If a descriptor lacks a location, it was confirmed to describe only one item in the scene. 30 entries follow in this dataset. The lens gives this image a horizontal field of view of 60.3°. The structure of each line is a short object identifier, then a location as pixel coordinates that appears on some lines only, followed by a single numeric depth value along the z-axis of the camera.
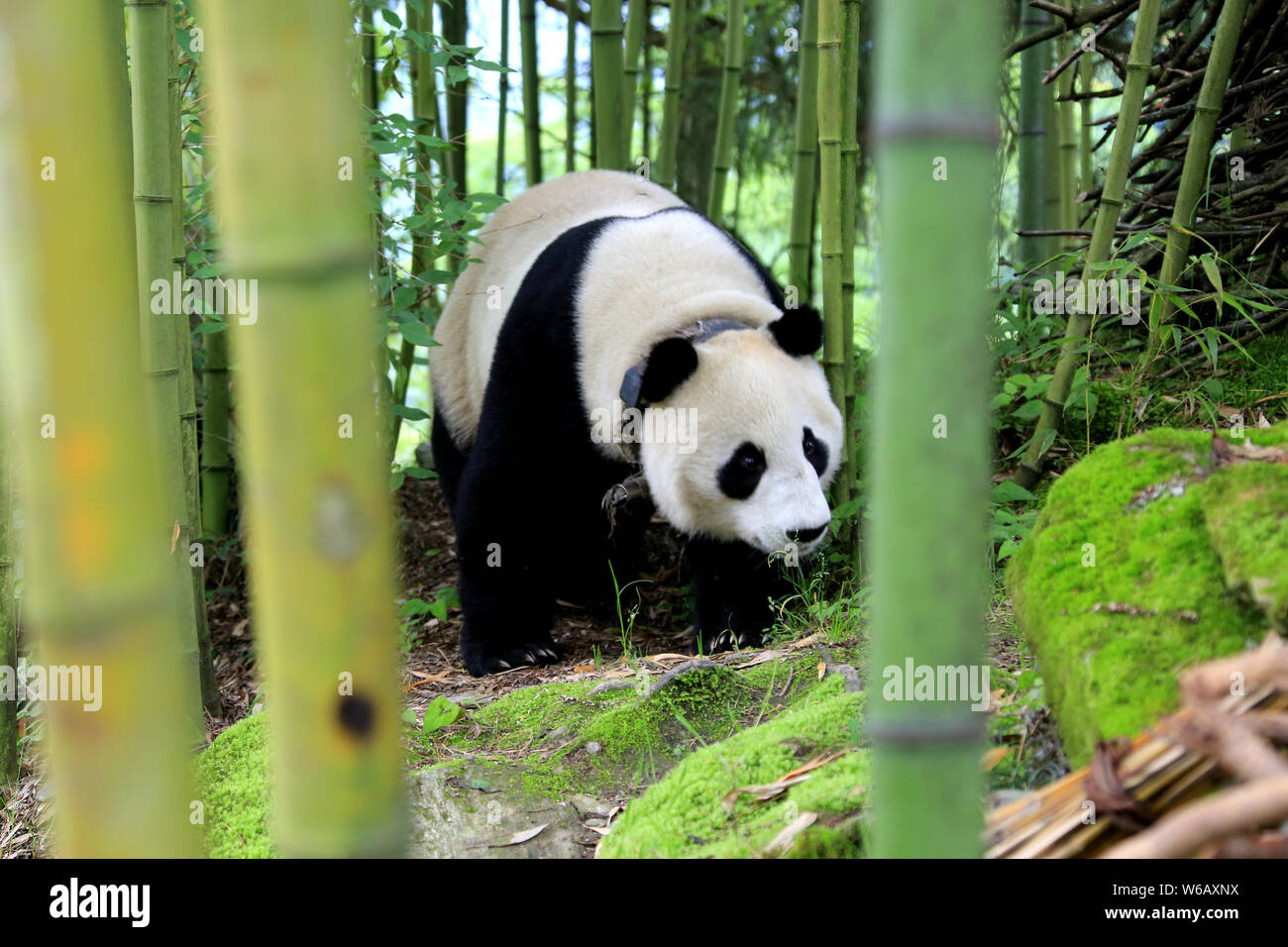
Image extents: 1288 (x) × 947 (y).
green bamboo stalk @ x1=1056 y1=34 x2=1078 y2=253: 5.33
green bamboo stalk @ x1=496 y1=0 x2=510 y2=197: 5.72
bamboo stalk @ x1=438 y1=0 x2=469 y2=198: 5.77
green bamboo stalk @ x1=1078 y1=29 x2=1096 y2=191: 4.96
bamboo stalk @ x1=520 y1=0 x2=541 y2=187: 5.37
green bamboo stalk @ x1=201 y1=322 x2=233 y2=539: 4.72
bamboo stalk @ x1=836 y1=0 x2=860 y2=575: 3.54
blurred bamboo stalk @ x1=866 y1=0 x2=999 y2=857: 1.00
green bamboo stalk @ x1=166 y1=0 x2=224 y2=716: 2.89
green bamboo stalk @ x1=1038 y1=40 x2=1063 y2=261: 5.26
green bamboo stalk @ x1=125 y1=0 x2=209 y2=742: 2.59
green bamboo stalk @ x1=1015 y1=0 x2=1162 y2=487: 3.20
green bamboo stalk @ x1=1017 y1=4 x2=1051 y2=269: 5.09
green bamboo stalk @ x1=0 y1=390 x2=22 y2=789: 3.07
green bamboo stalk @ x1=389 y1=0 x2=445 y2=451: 4.65
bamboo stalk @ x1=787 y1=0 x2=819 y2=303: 4.58
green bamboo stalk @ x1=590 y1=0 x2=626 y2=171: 4.31
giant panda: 3.46
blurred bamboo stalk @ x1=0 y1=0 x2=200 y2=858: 0.98
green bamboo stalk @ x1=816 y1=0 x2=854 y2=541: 3.27
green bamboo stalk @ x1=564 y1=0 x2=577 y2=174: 6.06
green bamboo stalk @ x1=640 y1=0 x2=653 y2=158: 6.47
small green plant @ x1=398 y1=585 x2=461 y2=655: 4.21
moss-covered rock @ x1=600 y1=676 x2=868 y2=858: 1.82
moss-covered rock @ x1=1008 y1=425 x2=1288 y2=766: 1.67
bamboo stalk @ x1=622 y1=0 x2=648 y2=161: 4.84
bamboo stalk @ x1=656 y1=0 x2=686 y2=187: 4.83
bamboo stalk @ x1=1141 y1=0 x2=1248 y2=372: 3.35
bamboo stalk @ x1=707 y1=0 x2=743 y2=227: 4.82
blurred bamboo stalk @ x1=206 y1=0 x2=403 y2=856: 0.95
